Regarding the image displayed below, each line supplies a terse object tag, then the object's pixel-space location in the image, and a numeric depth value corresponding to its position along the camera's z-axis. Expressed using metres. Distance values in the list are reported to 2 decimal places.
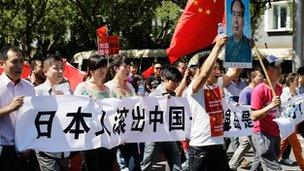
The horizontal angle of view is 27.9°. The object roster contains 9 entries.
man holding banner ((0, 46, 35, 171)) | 5.61
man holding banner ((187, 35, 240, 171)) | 6.18
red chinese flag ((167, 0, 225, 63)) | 7.15
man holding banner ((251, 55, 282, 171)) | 7.15
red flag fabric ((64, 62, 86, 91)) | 10.23
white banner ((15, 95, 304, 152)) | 6.31
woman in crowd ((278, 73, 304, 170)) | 8.95
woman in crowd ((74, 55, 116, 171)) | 6.86
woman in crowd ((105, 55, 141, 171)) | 7.39
